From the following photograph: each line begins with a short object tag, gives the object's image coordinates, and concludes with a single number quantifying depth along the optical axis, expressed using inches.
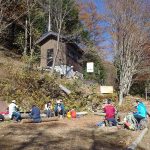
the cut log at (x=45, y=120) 375.6
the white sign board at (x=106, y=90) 574.8
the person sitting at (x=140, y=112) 330.7
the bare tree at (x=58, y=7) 718.0
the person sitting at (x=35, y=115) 375.6
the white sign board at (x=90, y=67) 542.0
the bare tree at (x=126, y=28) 594.1
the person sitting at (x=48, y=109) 439.7
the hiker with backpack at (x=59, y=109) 449.0
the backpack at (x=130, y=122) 329.4
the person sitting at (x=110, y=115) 337.2
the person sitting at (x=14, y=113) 379.0
